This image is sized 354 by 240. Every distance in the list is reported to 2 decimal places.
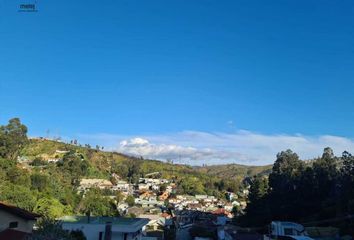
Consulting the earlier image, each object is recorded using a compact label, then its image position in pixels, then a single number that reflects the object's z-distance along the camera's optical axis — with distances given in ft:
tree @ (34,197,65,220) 159.43
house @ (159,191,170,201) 399.57
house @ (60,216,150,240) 88.12
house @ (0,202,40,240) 73.41
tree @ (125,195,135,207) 332.80
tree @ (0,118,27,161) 250.57
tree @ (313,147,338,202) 191.93
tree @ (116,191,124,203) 321.95
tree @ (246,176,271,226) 206.80
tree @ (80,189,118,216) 205.96
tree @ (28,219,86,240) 66.96
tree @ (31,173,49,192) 210.38
